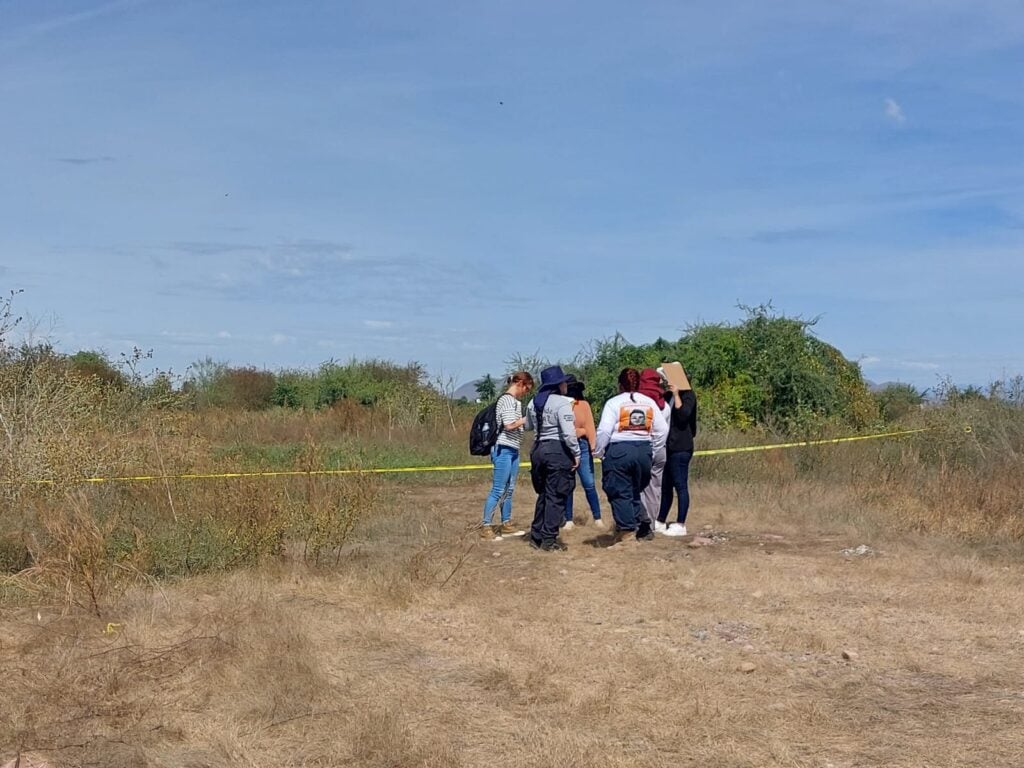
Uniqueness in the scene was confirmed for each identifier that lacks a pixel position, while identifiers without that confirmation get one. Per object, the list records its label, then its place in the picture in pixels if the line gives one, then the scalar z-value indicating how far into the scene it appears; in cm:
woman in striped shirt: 1115
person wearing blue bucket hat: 1064
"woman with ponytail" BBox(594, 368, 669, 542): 1062
